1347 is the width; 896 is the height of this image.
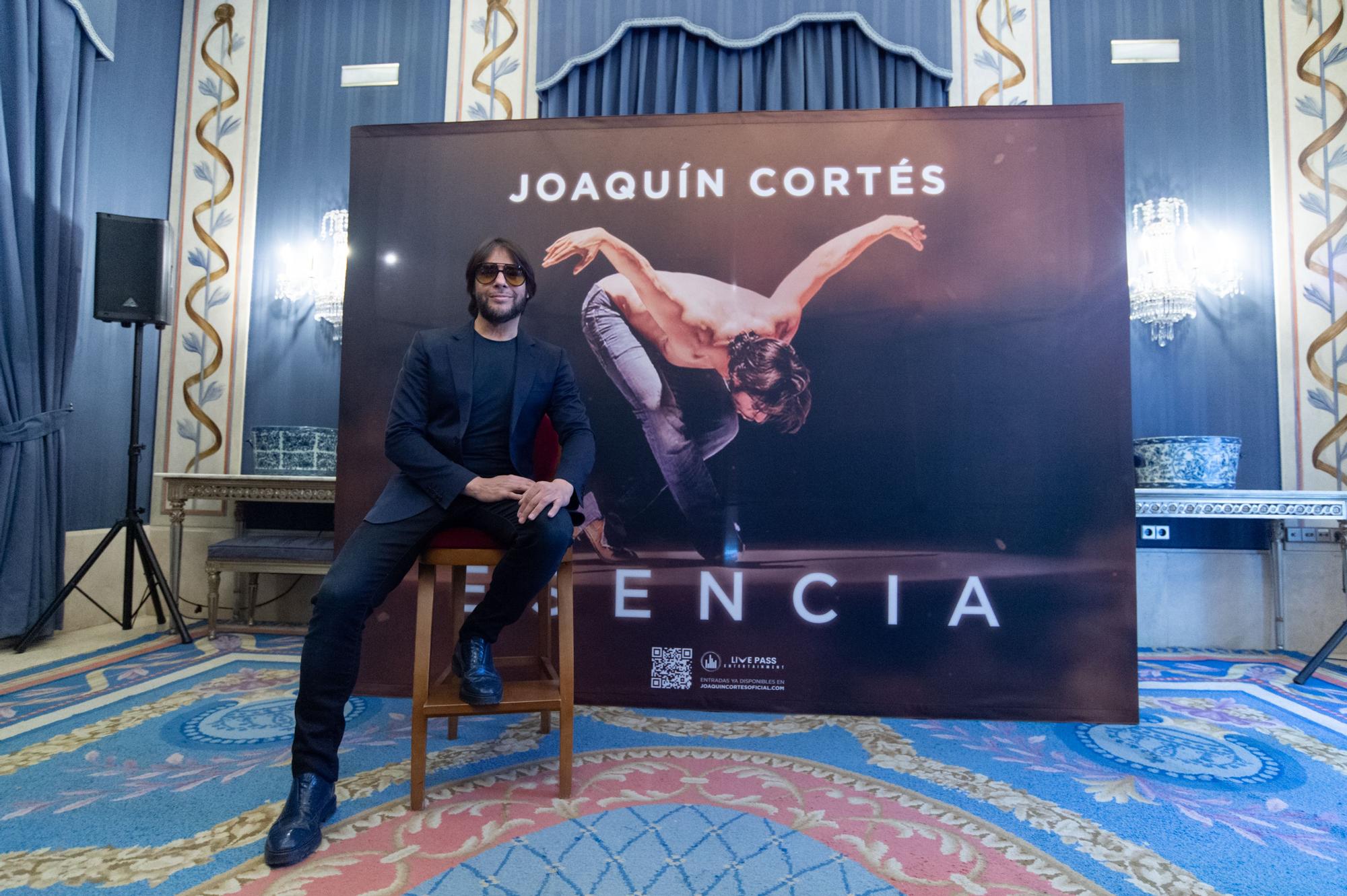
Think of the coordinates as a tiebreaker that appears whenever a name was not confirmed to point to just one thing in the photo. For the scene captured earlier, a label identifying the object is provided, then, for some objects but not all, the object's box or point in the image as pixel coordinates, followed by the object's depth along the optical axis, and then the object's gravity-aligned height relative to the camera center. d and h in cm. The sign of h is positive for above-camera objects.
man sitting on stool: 162 -5
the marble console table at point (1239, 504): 294 -7
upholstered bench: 336 -41
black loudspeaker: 326 +95
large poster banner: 240 +31
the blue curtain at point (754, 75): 371 +219
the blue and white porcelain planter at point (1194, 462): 305 +11
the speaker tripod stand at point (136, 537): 330 -32
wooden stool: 171 -53
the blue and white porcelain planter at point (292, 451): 347 +11
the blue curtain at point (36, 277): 314 +91
